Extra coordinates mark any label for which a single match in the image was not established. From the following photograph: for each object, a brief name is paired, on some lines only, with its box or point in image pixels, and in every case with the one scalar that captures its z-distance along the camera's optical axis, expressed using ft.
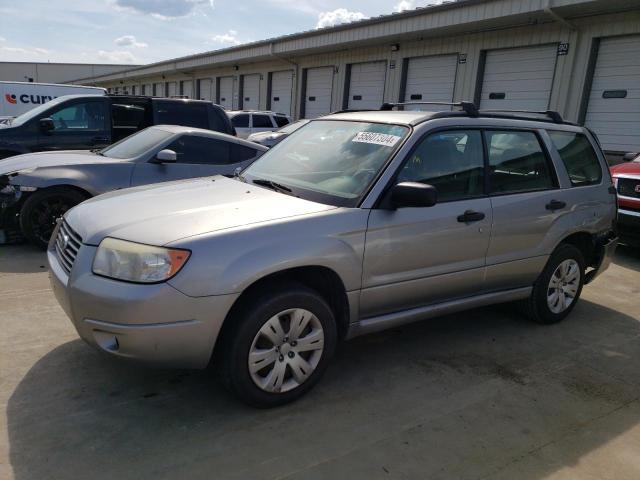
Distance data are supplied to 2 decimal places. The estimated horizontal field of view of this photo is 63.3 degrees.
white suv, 55.67
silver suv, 8.74
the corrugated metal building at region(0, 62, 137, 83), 188.96
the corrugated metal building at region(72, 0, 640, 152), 36.91
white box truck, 48.88
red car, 23.13
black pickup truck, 25.32
